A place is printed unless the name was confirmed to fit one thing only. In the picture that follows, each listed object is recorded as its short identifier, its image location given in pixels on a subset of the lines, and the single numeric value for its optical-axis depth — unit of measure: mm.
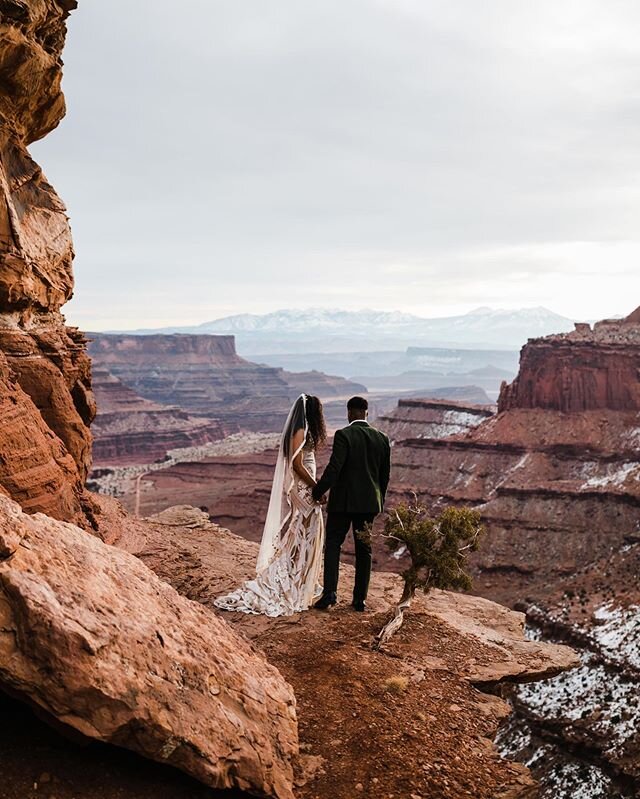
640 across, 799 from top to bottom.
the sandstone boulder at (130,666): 4250
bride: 9203
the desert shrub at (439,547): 8641
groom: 8812
